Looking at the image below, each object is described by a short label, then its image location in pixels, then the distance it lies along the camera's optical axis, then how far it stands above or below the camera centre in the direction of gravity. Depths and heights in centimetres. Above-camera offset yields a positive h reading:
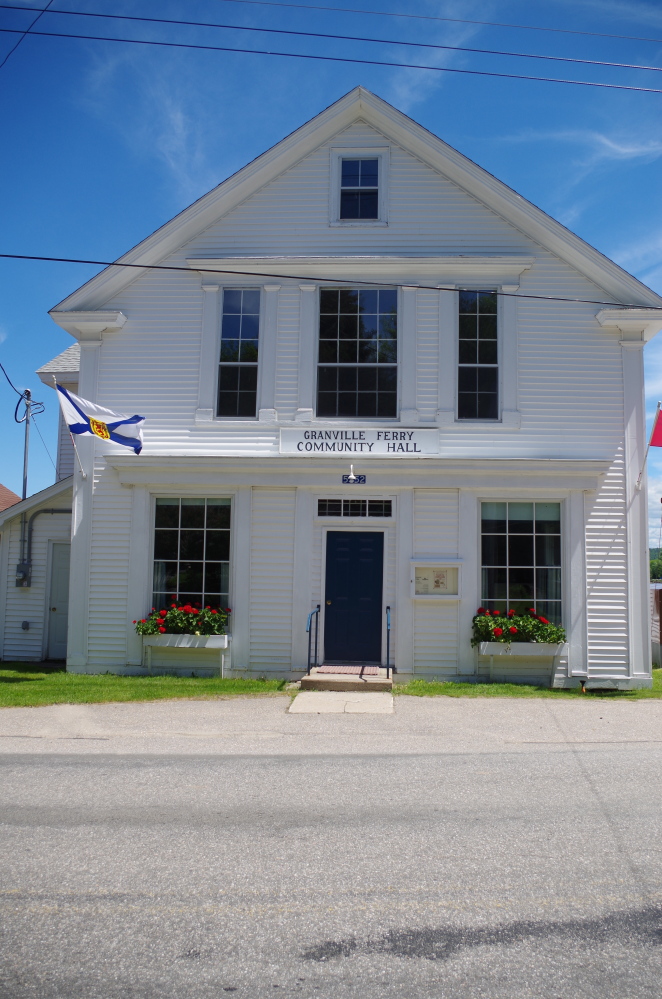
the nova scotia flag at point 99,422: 1181 +237
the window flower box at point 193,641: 1258 -105
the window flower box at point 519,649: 1229 -105
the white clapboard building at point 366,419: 1266 +264
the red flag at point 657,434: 1231 +235
